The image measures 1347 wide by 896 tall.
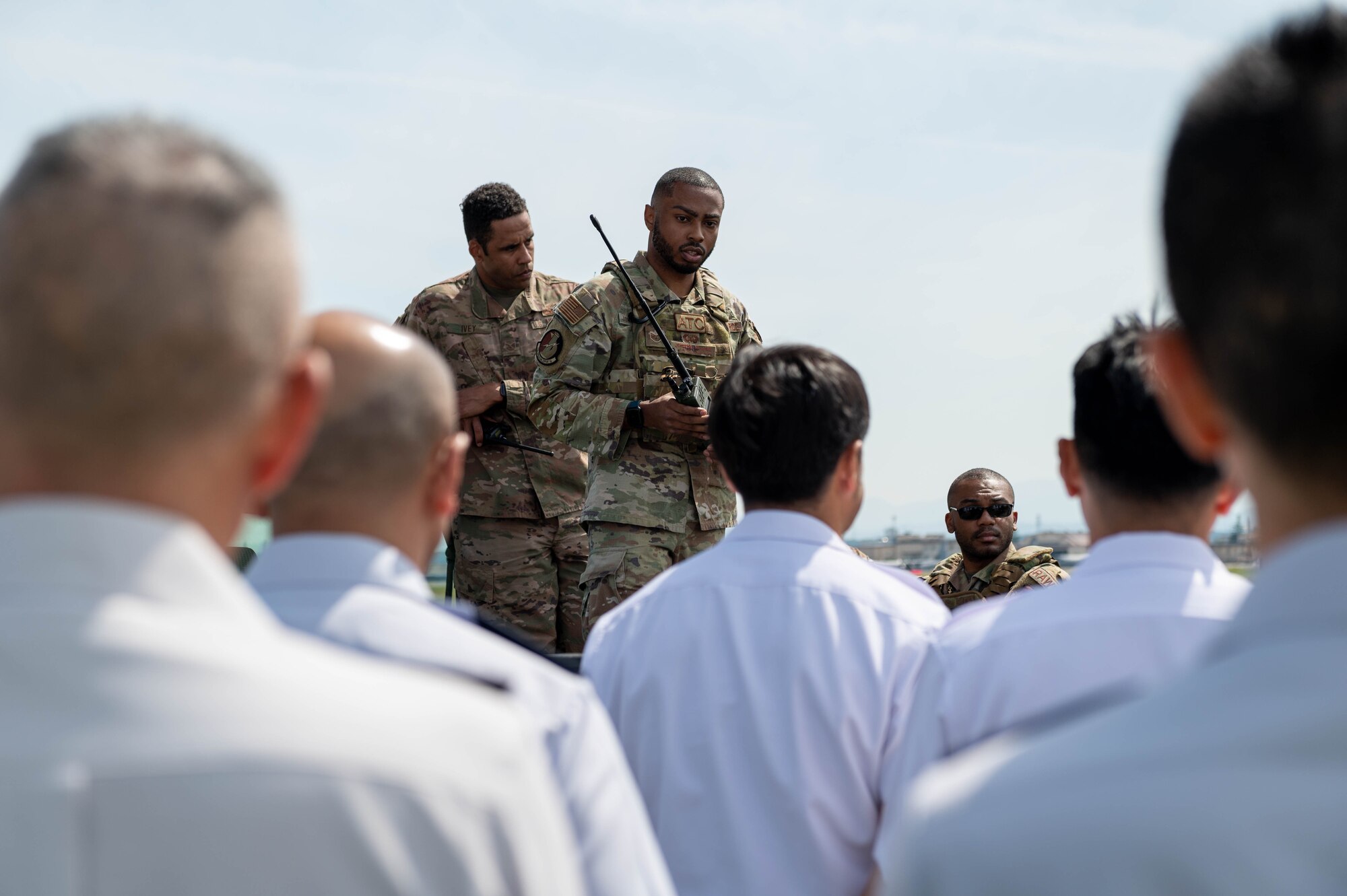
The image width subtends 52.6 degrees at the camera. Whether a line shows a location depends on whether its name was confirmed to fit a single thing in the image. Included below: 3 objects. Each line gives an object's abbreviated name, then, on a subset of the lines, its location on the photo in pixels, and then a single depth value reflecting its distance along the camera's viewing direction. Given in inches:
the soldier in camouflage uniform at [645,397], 223.6
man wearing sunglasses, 287.1
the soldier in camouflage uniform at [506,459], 259.8
